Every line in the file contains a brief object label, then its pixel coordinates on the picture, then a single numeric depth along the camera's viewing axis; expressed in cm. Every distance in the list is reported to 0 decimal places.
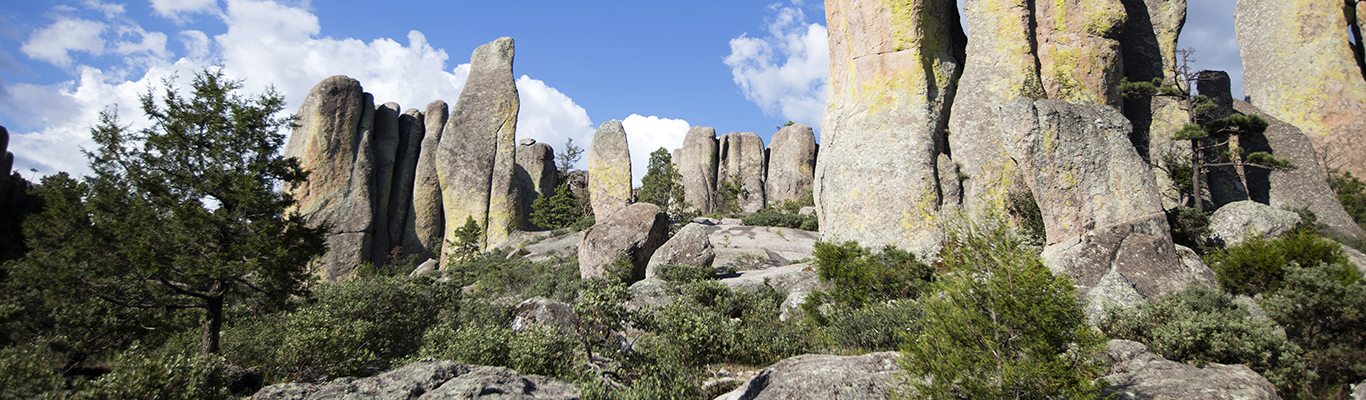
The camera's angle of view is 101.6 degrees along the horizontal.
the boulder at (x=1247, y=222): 1099
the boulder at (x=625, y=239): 1623
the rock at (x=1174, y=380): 459
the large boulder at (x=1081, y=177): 1108
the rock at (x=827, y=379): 500
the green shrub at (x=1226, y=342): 580
